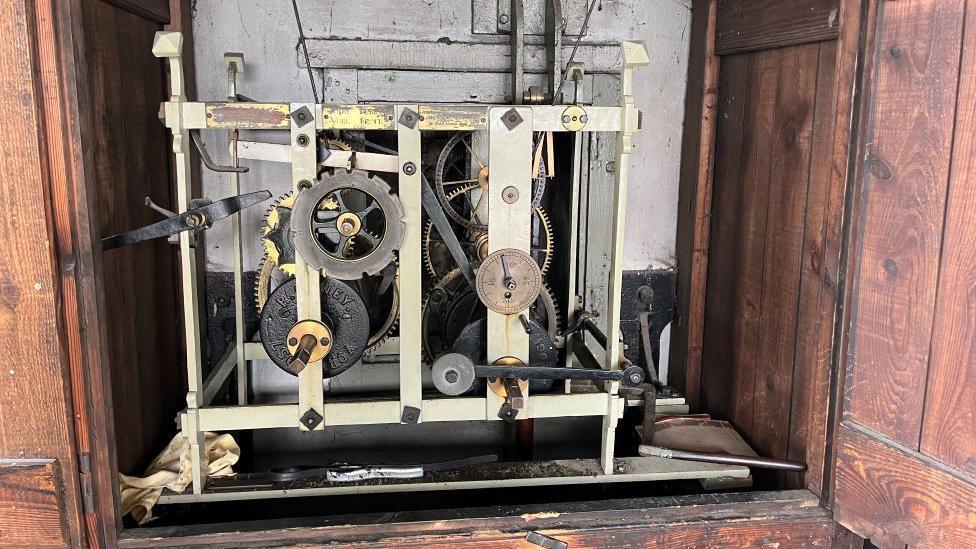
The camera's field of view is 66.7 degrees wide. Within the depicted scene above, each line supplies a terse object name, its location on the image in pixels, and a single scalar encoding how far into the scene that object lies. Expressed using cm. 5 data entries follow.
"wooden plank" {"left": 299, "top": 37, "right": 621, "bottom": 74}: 219
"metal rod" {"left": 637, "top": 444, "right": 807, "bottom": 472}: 184
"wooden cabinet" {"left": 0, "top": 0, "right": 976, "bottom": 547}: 142
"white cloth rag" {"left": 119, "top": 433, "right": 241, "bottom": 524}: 173
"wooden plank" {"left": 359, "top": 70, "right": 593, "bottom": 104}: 222
